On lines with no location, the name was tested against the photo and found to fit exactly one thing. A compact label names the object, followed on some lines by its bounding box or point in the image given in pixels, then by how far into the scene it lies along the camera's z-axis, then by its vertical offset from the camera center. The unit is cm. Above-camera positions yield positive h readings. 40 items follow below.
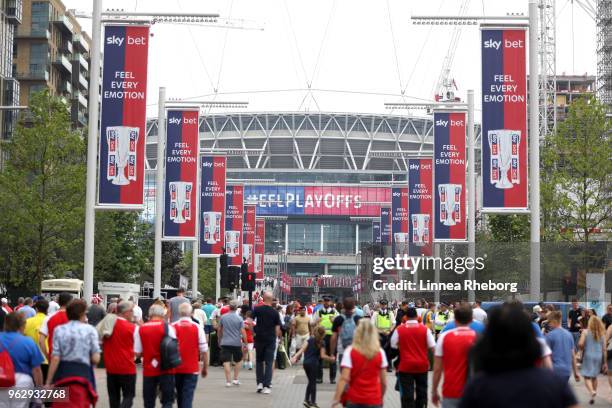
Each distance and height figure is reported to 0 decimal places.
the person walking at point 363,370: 1141 -102
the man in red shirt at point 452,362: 1200 -99
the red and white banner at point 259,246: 8544 +143
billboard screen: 16350 +952
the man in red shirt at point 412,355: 1497 -114
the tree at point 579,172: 4850 +411
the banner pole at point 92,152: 2852 +277
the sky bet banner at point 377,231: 8993 +282
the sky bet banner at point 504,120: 2881 +372
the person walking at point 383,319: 3095 -141
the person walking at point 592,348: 2125 -147
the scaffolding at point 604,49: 10856 +2114
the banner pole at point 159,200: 4066 +226
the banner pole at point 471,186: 3825 +322
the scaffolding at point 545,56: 12344 +2489
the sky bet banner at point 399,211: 5678 +276
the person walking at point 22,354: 1153 -92
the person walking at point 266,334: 2214 -131
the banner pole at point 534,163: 2997 +275
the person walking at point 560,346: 1673 -112
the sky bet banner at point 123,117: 2722 +346
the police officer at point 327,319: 2453 -115
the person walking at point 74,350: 1201 -91
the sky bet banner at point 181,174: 3912 +307
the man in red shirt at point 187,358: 1491 -120
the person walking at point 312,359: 1916 -160
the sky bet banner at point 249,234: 7095 +191
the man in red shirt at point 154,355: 1406 -110
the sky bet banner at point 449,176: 3900 +313
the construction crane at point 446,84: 15655 +2728
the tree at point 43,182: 4938 +348
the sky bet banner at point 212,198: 4781 +275
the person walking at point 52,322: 1413 -73
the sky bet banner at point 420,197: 4781 +289
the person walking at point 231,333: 2297 -135
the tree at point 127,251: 7144 +83
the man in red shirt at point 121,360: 1435 -120
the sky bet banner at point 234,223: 5762 +211
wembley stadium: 16412 +1347
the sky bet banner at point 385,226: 7075 +251
